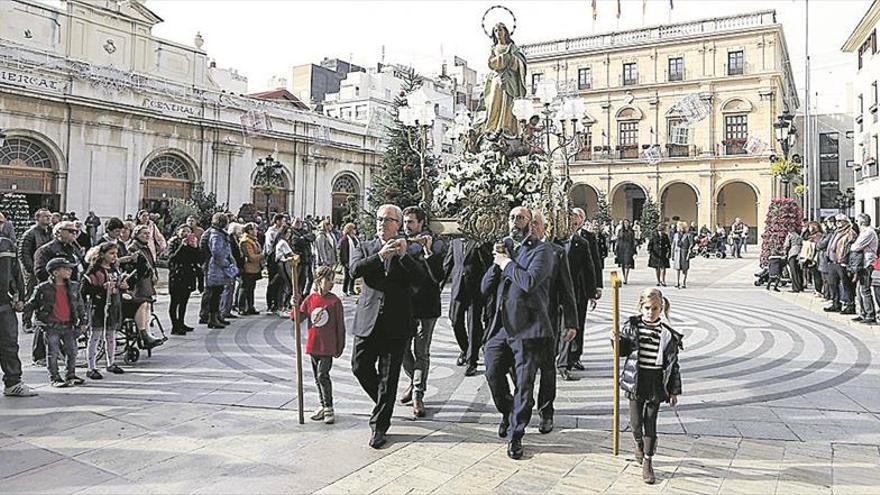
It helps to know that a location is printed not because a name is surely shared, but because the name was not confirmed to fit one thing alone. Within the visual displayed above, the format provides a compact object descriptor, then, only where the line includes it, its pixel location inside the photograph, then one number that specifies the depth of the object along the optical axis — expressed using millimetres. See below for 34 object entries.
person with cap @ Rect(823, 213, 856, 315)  11250
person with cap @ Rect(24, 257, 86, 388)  6609
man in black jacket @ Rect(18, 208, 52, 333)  9445
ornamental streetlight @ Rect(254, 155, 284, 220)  27562
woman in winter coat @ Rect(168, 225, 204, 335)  9961
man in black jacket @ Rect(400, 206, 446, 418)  5504
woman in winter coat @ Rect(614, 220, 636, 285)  17594
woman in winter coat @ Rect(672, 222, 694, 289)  16734
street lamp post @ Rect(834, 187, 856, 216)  49125
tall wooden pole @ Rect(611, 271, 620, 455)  4561
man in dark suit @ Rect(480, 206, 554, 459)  4703
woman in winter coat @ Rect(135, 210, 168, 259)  14112
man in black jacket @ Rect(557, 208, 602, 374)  7184
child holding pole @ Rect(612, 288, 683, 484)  4348
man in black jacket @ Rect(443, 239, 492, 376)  6559
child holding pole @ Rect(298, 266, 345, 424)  5520
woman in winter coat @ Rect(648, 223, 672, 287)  16641
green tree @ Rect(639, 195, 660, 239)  39656
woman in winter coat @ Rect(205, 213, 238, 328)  10383
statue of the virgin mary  11453
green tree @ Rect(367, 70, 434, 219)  18391
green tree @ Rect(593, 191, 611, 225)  39719
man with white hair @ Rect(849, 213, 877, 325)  10602
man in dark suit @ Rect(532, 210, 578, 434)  5031
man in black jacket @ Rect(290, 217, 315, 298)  12281
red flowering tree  16203
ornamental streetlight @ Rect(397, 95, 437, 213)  11883
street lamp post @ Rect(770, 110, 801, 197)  17266
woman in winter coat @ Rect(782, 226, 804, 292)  15312
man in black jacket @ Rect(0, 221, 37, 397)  6254
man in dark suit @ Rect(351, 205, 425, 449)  4949
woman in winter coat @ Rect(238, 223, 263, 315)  11227
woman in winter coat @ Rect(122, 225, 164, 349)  7898
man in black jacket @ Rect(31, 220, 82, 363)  7375
